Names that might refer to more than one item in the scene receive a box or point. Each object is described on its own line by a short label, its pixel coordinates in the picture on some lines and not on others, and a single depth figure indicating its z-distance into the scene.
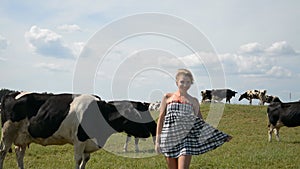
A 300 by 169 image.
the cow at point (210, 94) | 50.96
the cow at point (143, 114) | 11.77
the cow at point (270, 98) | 45.56
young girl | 6.40
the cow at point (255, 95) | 48.19
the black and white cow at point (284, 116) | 19.33
